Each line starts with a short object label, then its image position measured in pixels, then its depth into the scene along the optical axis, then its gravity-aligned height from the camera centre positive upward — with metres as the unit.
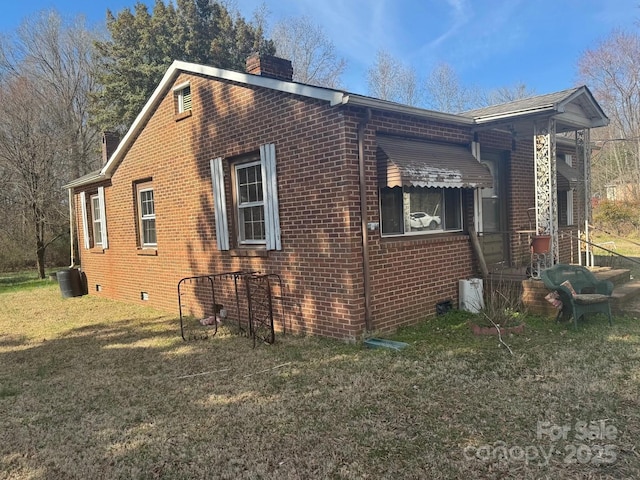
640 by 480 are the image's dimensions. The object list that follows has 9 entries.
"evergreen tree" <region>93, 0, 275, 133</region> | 23.05 +9.83
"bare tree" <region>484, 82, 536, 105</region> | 30.45 +8.48
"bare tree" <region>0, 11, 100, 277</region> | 18.83 +5.20
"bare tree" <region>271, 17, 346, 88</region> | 28.88 +11.72
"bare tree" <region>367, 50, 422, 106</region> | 29.61 +9.64
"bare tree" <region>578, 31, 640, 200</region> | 25.89 +7.81
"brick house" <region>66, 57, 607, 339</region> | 6.14 +0.60
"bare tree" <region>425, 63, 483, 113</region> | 29.80 +8.58
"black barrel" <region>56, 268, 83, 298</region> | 12.89 -1.24
